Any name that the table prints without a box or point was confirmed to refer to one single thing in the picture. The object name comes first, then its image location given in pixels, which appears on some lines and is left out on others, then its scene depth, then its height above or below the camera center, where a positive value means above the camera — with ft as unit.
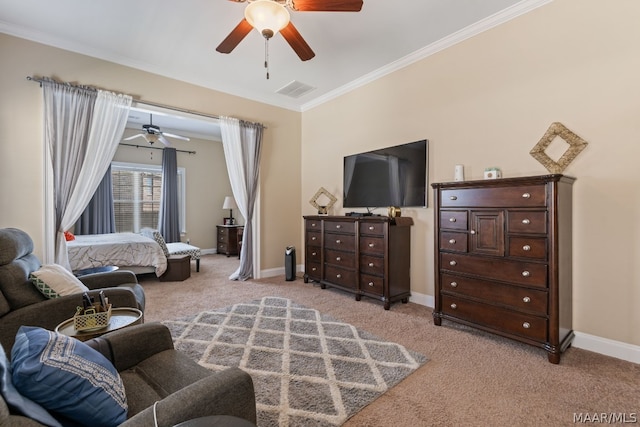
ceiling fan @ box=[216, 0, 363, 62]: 7.07 +4.87
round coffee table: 5.55 -2.26
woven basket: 5.60 -2.07
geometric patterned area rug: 5.77 -3.72
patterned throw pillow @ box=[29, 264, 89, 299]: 6.55 -1.58
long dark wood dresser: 11.44 -1.87
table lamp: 24.22 +0.70
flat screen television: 11.78 +1.46
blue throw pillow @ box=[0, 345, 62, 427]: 2.43 -1.60
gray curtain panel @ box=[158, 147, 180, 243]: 22.49 +0.91
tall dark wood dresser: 7.43 -1.31
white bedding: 13.41 -1.92
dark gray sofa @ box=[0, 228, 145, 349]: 5.85 -1.87
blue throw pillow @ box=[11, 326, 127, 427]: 2.78 -1.65
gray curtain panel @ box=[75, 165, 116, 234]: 19.24 -0.11
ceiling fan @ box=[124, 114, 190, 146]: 17.24 +4.58
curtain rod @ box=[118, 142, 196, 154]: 21.50 +4.89
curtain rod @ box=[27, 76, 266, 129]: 12.69 +4.73
